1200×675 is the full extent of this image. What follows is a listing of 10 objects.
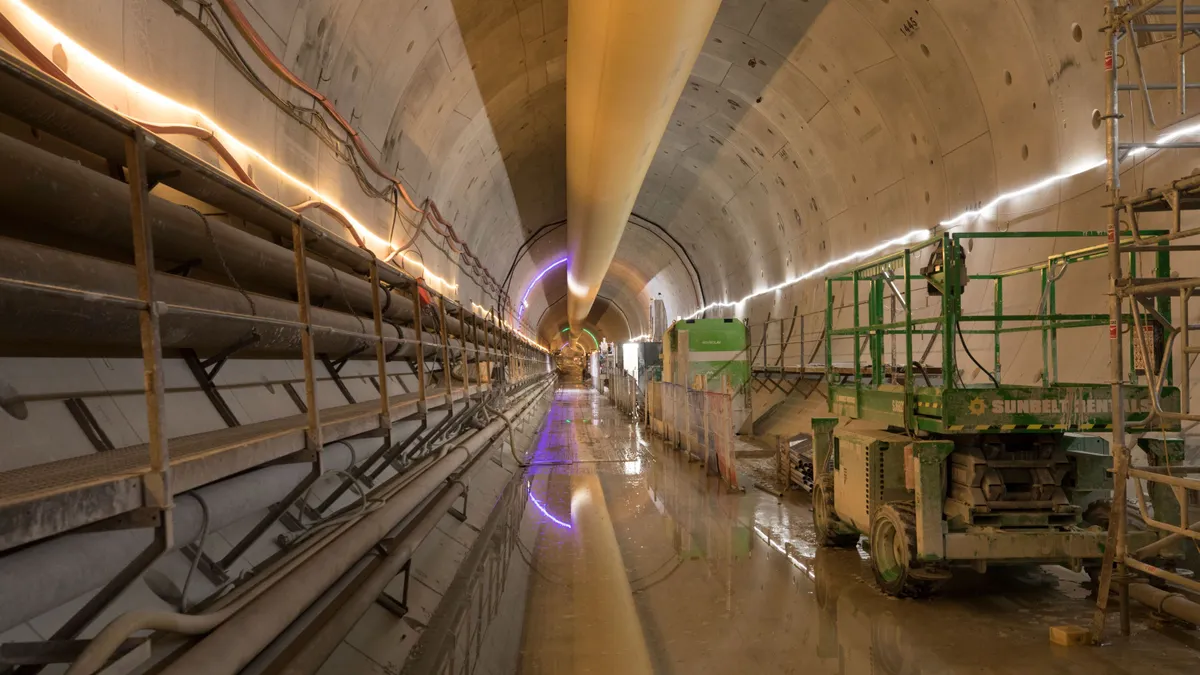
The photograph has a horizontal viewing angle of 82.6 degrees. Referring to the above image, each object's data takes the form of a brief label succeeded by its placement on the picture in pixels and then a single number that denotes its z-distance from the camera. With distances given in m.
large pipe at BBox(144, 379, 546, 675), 1.81
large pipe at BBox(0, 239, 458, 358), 1.87
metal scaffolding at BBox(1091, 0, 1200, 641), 3.75
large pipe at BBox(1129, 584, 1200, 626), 4.05
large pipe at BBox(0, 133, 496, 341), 2.05
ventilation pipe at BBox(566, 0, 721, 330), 5.17
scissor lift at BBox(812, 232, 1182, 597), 4.63
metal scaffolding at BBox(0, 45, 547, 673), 1.52
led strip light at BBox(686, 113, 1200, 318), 5.43
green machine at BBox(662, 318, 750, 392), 12.84
